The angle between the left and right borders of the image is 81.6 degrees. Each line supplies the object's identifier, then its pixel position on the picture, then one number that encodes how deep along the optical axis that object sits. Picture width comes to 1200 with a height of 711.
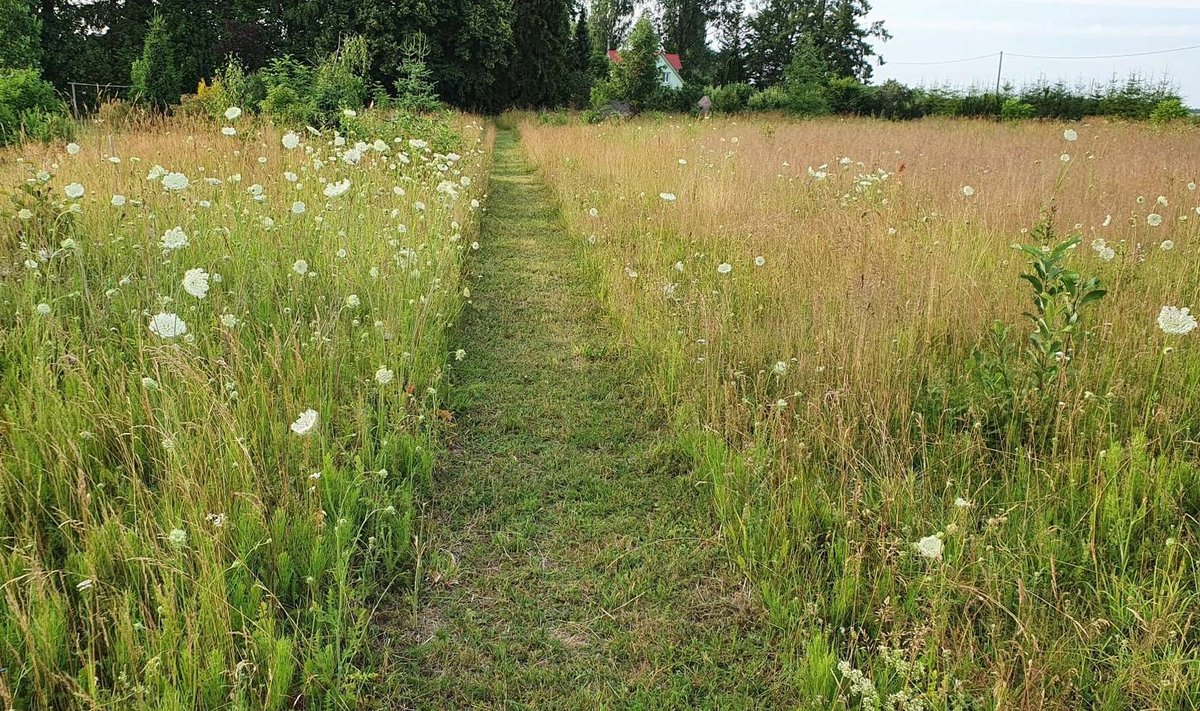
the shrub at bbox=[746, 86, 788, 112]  29.37
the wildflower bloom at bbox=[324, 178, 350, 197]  4.41
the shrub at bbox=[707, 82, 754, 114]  32.28
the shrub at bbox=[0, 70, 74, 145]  9.39
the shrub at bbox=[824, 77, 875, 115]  29.80
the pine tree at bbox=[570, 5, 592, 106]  38.59
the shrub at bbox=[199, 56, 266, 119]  10.23
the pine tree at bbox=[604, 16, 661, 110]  31.00
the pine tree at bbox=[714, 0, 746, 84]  55.56
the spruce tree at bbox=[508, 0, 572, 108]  31.69
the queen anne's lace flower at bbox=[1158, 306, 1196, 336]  2.72
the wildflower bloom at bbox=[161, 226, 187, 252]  3.32
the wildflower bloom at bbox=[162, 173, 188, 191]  3.71
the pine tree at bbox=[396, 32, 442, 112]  12.62
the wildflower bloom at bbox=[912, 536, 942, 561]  2.04
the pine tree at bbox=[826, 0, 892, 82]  50.94
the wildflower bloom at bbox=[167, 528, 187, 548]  2.02
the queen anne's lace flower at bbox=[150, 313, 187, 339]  2.67
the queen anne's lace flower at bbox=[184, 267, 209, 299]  2.91
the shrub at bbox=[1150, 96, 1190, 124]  15.95
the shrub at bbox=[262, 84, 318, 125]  10.05
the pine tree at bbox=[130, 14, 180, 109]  24.17
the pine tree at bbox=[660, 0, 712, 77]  57.38
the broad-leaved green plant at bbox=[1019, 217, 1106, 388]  2.92
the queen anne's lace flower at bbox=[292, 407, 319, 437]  2.45
